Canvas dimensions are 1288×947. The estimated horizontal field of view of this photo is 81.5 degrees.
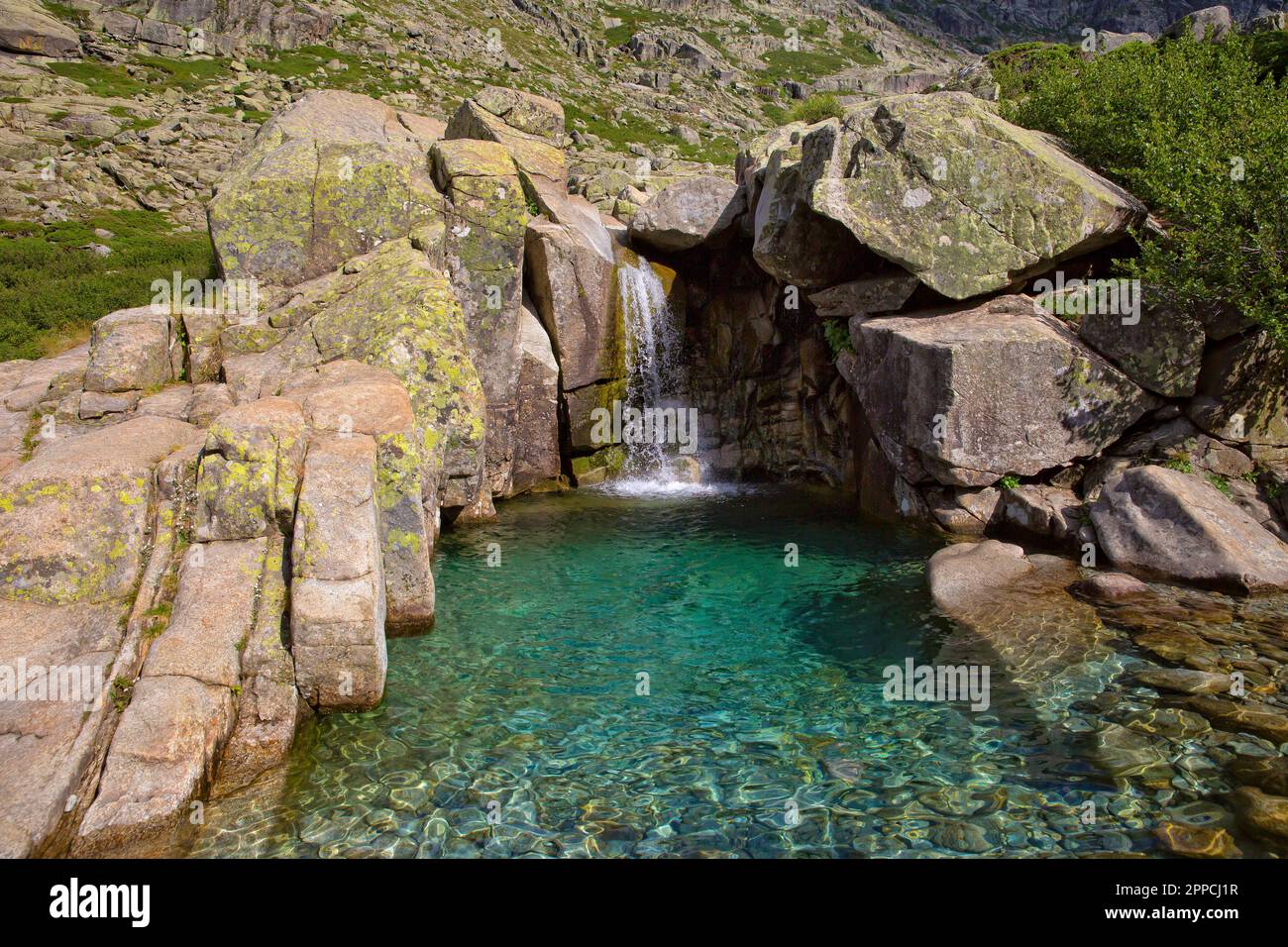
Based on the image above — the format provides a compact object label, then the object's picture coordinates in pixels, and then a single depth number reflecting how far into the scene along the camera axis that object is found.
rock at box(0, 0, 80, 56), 84.31
